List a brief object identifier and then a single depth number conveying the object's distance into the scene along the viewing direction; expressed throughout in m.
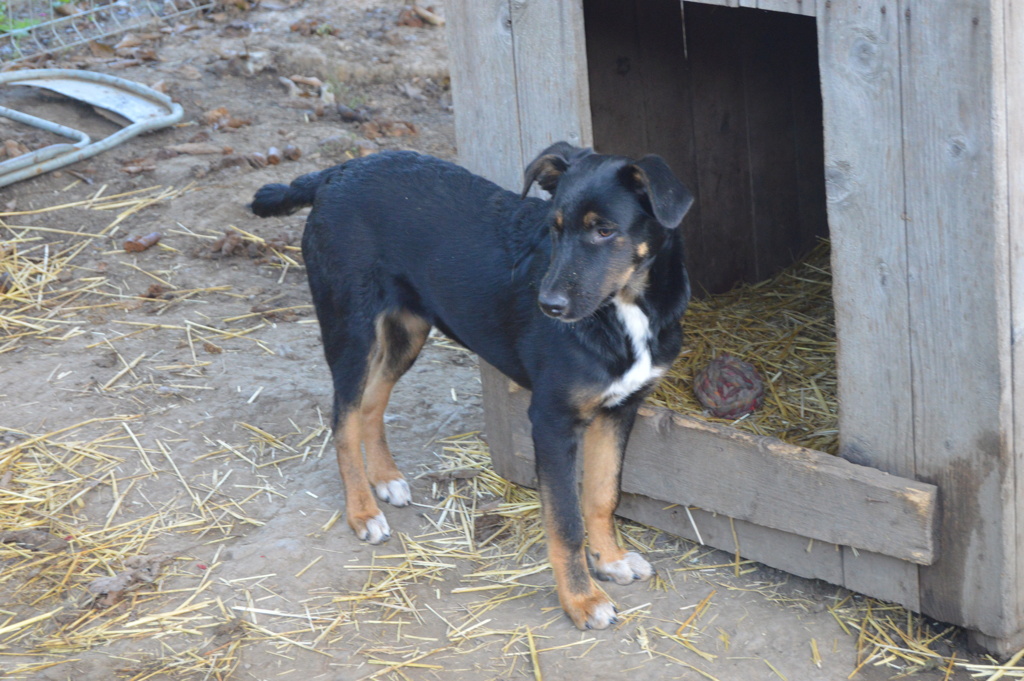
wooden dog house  3.16
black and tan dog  3.56
